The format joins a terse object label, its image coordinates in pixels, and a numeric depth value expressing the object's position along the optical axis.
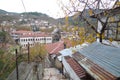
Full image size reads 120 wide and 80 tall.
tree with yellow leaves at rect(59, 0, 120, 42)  5.28
